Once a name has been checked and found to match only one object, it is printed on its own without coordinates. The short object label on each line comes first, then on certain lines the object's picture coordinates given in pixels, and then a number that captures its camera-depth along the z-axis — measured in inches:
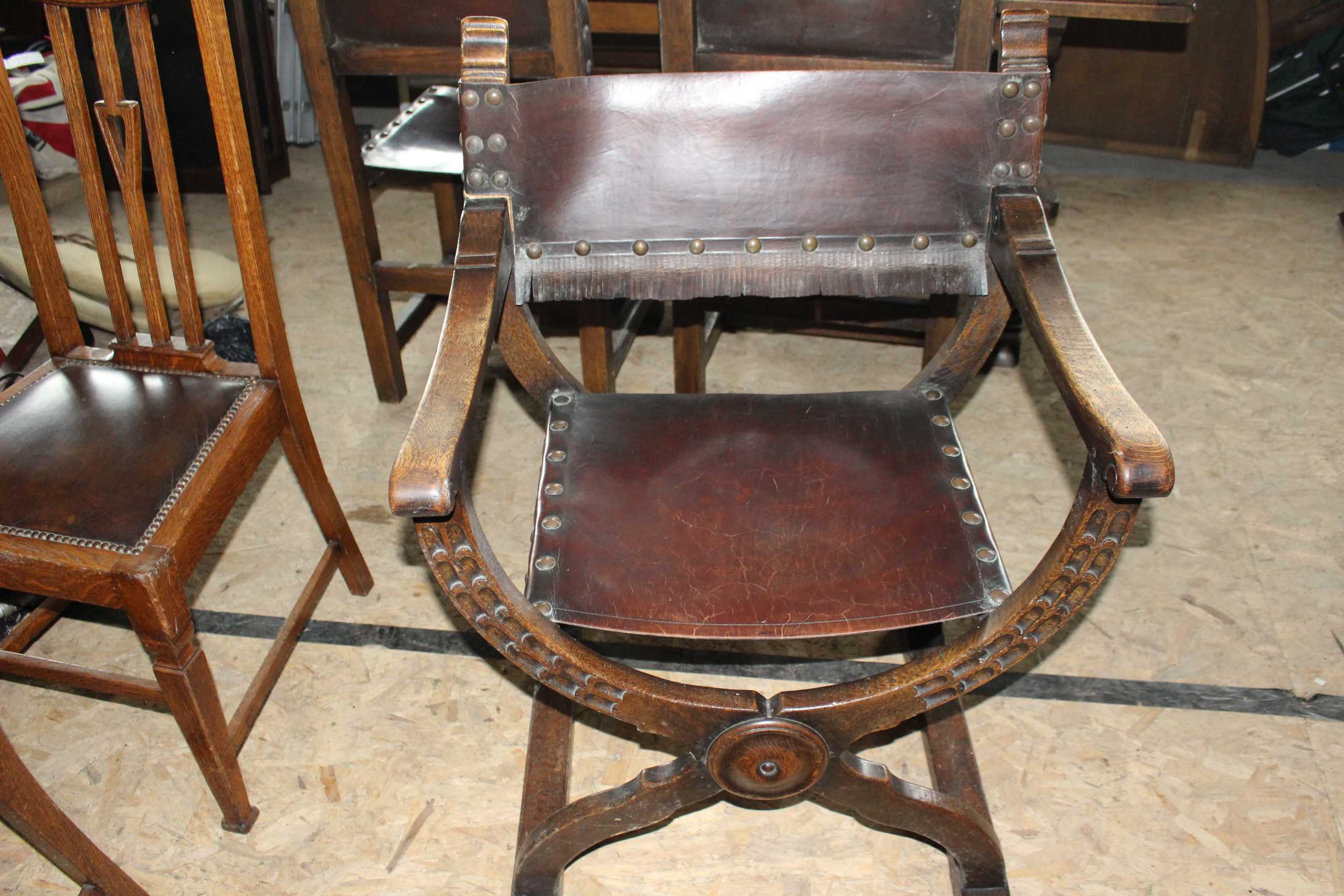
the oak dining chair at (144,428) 54.7
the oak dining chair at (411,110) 75.6
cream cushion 101.7
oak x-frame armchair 49.0
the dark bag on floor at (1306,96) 141.9
